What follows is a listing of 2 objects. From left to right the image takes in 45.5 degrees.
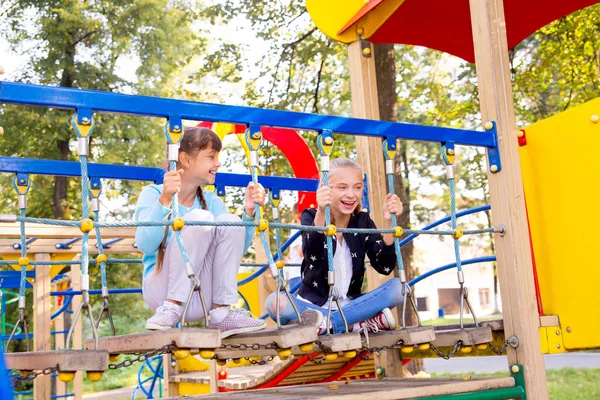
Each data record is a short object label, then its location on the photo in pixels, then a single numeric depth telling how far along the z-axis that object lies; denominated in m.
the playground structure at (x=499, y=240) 3.12
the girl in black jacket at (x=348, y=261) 3.51
